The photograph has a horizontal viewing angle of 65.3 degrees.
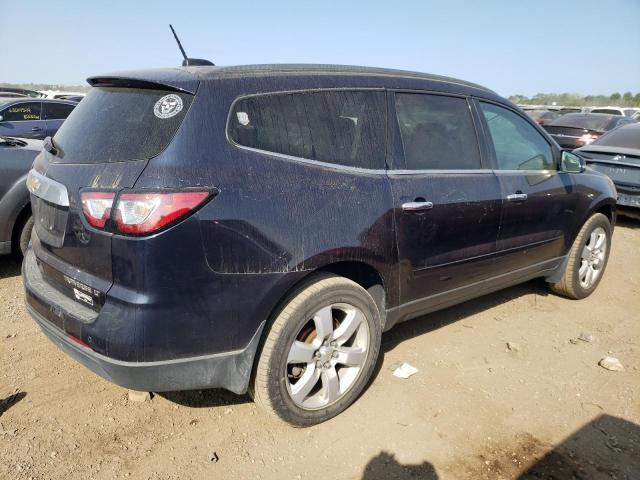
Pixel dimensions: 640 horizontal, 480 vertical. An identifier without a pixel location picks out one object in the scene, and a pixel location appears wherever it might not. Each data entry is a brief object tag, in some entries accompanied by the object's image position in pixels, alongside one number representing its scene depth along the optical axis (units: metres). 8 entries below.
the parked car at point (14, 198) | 4.26
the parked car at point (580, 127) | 10.25
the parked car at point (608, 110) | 20.27
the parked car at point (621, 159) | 7.23
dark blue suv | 2.07
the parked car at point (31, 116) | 9.23
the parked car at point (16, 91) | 19.42
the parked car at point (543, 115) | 19.77
